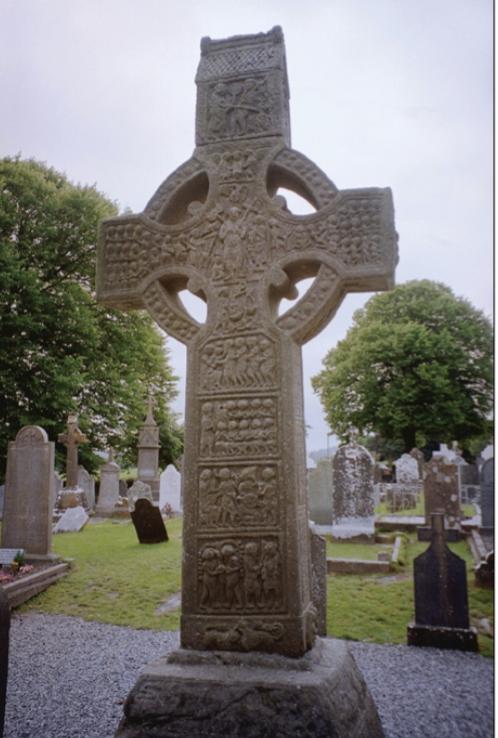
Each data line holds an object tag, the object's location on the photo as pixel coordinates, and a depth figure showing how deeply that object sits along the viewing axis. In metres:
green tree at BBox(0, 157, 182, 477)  15.22
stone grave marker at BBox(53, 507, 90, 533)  13.89
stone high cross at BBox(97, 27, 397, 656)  2.77
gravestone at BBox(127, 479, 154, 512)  15.74
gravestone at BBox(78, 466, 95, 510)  18.81
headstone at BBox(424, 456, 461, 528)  12.38
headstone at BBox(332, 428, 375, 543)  11.68
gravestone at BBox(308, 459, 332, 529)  13.27
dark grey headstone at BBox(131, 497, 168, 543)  11.32
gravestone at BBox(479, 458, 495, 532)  11.37
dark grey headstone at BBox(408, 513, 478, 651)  5.48
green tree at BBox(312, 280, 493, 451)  23.70
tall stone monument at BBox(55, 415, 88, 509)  15.62
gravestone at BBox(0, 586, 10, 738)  2.46
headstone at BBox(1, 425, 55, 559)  9.16
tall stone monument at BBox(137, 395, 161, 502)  19.16
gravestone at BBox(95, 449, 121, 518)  17.89
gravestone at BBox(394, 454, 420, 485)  18.91
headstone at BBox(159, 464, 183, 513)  17.53
